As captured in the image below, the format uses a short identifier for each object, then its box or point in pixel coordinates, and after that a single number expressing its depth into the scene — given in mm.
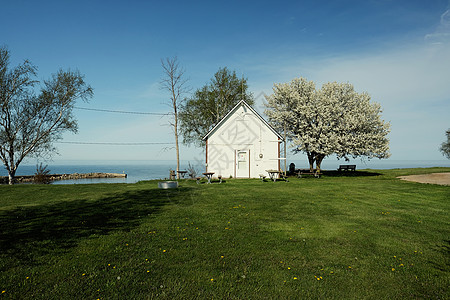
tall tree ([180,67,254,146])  43594
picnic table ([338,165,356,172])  37466
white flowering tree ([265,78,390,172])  31734
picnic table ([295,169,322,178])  31009
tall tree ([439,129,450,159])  58491
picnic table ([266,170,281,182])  25075
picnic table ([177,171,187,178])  27828
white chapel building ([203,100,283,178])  27786
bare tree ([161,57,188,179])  30219
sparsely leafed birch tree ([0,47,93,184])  28000
